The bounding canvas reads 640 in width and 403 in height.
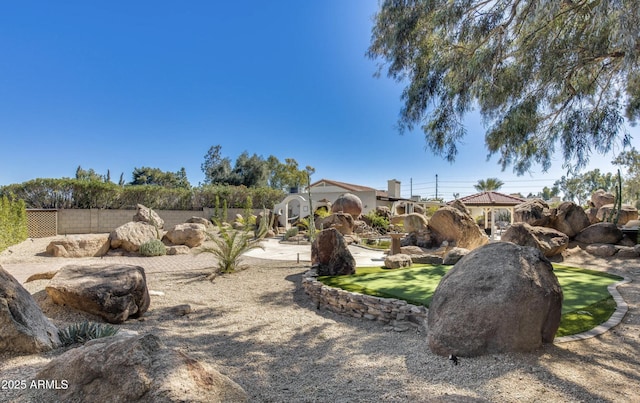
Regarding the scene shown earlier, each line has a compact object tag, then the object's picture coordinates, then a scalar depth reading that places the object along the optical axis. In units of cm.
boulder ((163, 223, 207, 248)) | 1491
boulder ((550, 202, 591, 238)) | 1362
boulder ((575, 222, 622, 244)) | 1283
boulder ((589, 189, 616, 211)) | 2213
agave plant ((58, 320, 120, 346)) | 373
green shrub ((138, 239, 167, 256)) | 1283
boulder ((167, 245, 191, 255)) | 1340
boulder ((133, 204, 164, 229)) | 1726
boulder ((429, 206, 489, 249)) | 1414
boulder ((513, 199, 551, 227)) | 1431
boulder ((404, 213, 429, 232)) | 1572
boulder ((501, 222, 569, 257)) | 1112
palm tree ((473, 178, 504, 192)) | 5347
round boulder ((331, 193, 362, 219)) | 2345
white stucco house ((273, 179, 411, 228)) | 3089
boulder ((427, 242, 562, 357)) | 377
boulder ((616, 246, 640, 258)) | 1114
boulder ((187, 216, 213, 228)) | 2086
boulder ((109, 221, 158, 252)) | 1295
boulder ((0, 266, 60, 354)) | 318
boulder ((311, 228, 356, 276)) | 909
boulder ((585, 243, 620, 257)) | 1162
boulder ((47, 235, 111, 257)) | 1205
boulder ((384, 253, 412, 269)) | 987
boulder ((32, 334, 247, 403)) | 223
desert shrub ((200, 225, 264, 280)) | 975
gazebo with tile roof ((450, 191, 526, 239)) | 1734
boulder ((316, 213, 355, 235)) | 1988
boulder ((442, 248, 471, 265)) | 997
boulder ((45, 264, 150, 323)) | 510
